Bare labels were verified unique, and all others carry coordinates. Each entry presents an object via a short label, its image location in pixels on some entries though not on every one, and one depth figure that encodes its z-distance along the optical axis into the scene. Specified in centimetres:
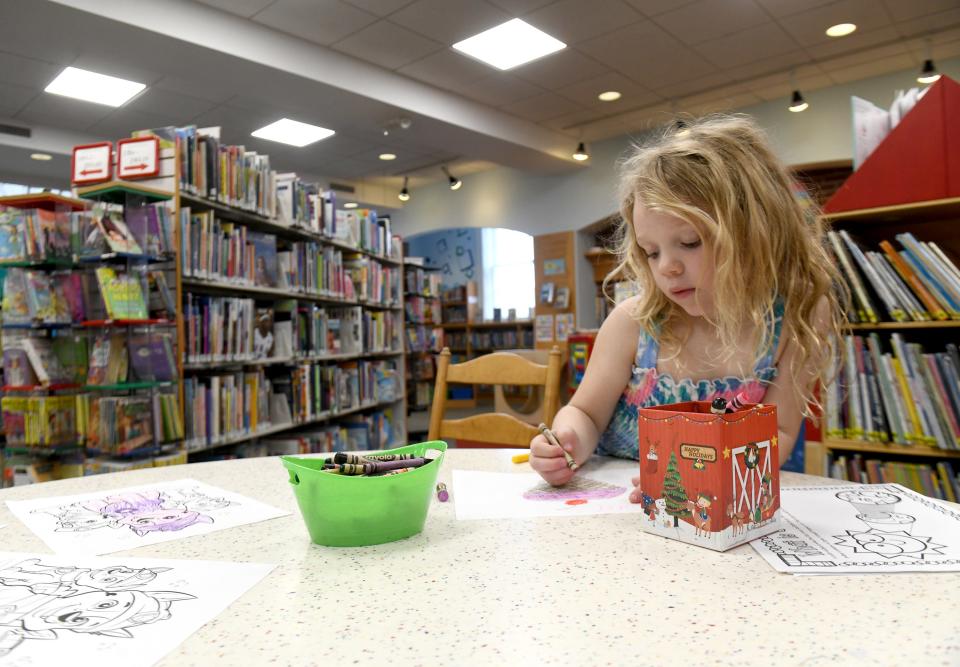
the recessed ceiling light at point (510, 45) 455
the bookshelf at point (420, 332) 648
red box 65
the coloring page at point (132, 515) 76
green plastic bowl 69
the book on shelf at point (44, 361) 264
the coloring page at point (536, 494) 84
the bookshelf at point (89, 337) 247
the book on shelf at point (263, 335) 334
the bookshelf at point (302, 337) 294
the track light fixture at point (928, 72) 483
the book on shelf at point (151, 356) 252
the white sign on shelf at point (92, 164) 266
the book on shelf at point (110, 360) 251
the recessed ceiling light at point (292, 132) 614
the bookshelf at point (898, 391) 197
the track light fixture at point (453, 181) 764
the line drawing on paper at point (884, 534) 65
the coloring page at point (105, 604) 48
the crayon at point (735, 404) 67
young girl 96
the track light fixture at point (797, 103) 543
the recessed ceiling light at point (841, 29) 457
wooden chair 155
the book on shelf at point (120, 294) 240
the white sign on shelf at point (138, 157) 267
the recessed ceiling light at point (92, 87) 486
